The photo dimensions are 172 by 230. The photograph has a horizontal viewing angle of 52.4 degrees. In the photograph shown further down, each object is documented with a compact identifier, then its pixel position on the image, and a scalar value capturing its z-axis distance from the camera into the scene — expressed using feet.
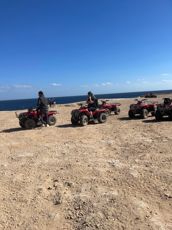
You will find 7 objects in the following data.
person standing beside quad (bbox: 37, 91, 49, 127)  29.10
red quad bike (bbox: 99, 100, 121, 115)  39.12
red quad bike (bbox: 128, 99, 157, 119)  33.56
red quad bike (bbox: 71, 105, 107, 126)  29.91
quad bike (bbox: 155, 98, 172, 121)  30.35
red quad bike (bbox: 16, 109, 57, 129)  29.38
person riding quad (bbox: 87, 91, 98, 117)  31.29
